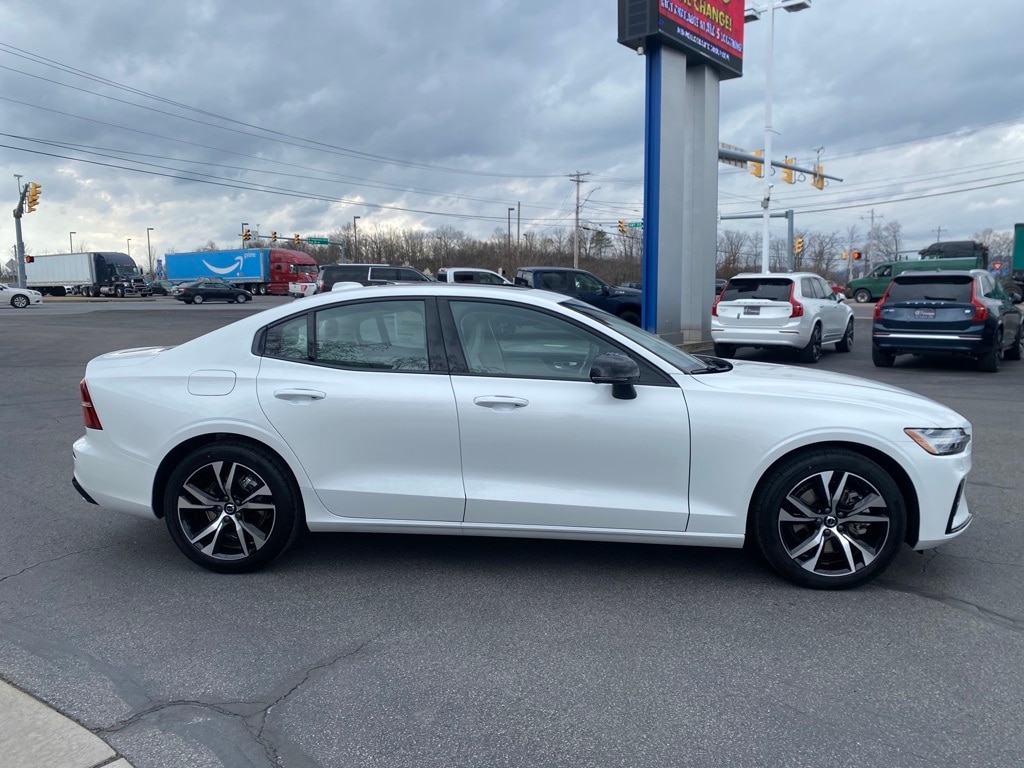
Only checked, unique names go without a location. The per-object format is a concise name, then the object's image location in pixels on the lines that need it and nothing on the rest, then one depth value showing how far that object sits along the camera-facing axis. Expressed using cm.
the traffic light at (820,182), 3781
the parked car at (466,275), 1995
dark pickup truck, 1970
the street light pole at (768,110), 2550
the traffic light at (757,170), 3042
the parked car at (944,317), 1229
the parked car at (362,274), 2255
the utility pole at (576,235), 6675
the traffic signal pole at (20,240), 5197
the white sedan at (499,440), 394
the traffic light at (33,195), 4622
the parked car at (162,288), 6869
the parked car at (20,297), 4322
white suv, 1392
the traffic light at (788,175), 3453
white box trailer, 5903
